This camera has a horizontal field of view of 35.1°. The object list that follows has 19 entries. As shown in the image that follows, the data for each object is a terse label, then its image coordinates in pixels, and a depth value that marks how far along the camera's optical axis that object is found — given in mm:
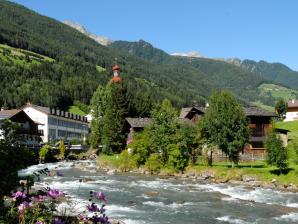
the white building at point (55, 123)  134750
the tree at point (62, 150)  99725
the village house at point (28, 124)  98031
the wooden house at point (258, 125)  75500
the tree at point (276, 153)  46219
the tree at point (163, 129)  62094
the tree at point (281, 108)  163350
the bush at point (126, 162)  66938
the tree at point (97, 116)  97294
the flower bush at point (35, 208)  9047
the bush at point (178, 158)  58406
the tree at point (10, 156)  10352
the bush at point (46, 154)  88375
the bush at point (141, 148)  65562
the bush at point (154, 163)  61781
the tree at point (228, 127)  55594
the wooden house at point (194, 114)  88375
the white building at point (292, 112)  129875
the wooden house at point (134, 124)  86438
